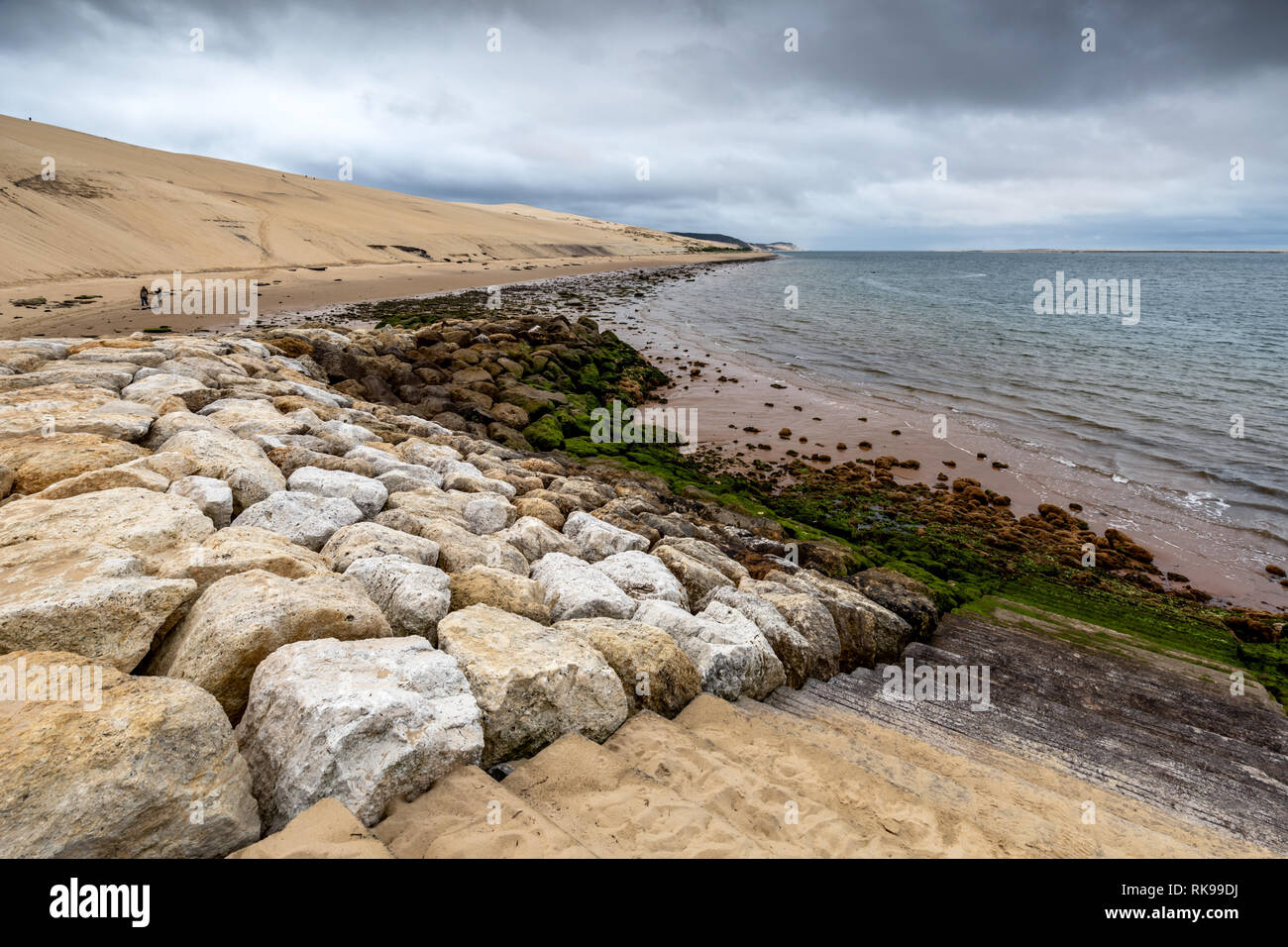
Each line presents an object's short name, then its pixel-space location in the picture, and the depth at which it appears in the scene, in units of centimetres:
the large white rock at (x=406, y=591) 470
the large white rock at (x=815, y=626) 627
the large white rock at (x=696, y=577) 679
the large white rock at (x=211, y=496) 566
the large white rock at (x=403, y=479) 780
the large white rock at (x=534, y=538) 691
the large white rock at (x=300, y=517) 573
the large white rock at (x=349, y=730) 309
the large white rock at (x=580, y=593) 566
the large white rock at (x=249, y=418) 833
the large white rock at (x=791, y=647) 602
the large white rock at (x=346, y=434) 895
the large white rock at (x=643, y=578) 634
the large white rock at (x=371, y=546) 532
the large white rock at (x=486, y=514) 731
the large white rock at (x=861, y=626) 675
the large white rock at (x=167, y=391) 846
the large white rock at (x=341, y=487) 671
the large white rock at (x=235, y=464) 627
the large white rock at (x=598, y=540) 734
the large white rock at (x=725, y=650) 525
